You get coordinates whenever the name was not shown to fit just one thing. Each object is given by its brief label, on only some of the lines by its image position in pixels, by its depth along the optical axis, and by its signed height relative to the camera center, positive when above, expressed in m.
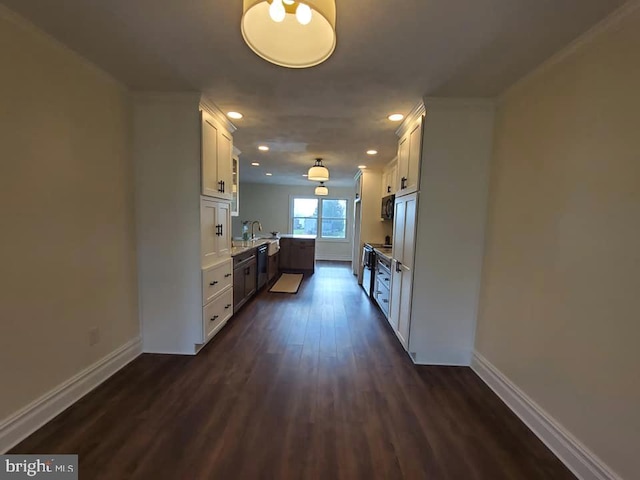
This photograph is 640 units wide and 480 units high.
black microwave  4.99 +0.28
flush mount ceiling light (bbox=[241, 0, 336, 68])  1.26 +0.83
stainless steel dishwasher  5.11 -0.87
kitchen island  6.96 -0.87
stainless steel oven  4.86 -0.83
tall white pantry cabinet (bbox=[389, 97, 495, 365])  2.54 -0.01
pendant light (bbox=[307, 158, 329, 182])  4.75 +0.77
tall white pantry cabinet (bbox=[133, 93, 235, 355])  2.61 -0.01
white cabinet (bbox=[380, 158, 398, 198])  4.94 +0.82
